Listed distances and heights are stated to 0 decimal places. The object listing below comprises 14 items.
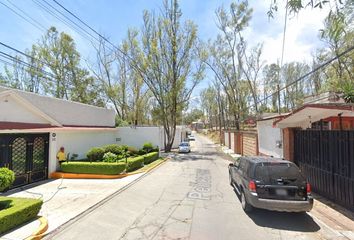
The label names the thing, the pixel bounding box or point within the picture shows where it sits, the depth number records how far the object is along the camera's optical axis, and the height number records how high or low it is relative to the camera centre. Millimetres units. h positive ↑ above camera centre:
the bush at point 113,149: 19094 -1198
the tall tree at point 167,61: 31719 +8784
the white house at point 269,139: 15165 -353
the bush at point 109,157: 17328 -1632
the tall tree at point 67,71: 36781 +8918
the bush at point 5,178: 7777 -1375
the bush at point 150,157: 21266 -2115
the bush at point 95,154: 17406 -1459
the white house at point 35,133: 12500 -27
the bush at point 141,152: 23950 -1779
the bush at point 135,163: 17238 -2120
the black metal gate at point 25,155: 12219 -1170
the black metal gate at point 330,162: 8461 -1086
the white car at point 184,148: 33247 -1910
